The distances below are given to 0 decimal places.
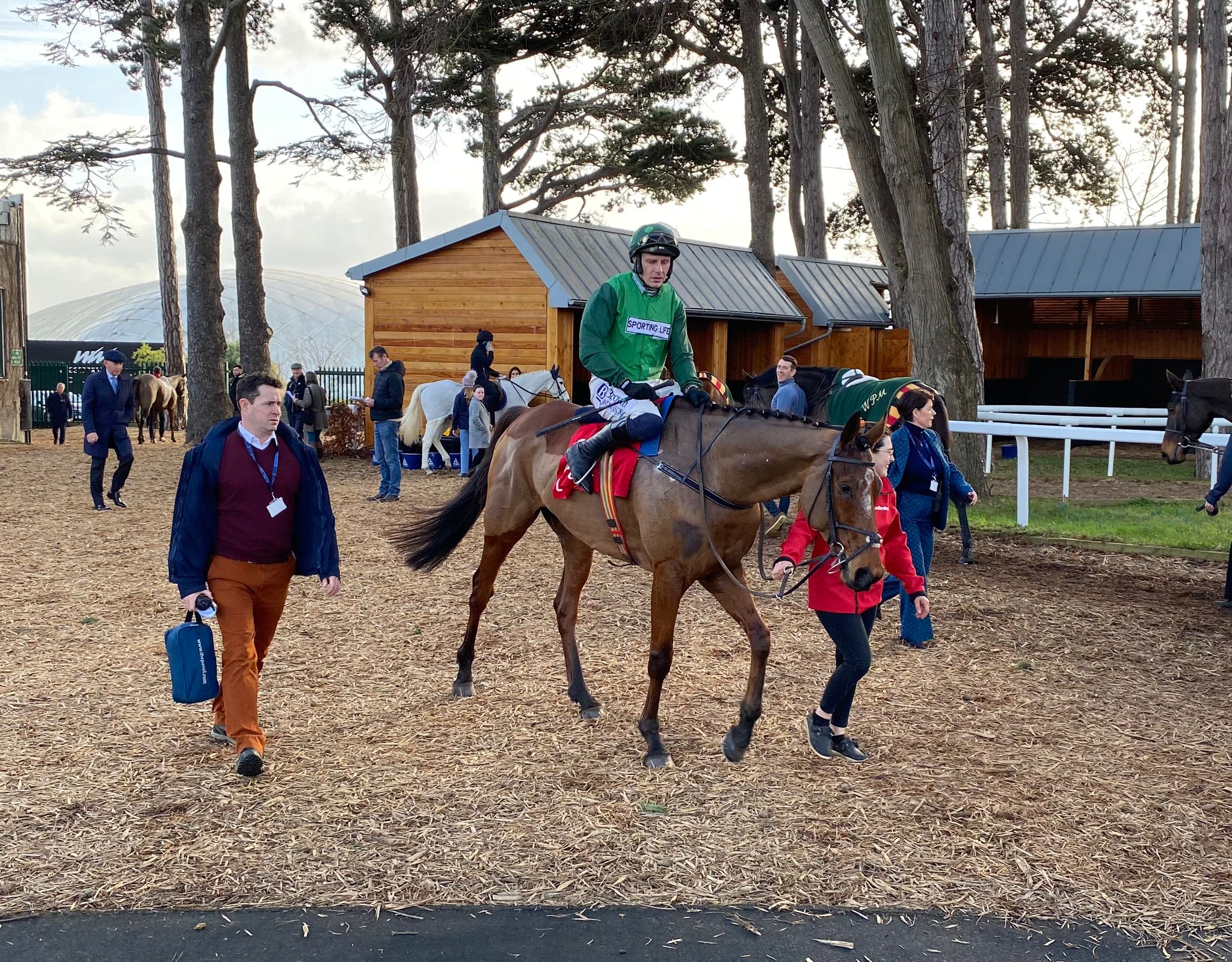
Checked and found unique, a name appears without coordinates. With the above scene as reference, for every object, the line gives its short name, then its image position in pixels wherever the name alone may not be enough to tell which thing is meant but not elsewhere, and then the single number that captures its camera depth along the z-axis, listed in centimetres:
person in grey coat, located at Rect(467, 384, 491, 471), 1725
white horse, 1705
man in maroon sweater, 516
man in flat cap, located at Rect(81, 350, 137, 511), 1388
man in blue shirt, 1177
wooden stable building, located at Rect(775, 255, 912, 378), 2419
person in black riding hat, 1688
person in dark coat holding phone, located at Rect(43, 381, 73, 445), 2542
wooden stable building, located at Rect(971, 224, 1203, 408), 2286
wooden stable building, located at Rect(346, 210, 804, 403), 1884
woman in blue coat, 749
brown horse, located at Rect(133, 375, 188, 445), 2517
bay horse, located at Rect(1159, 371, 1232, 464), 1081
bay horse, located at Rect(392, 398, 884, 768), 482
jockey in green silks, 573
